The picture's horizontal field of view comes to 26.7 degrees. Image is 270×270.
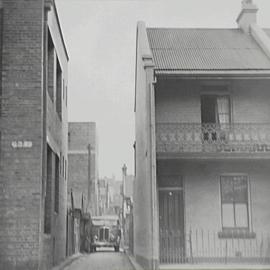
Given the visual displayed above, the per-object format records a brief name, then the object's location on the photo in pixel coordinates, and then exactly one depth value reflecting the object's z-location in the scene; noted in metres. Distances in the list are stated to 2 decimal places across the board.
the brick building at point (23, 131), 14.30
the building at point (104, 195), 89.69
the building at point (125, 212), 54.39
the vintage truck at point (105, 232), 49.09
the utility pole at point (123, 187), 56.58
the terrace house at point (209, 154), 19.02
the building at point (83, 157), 57.34
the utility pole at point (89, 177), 57.38
